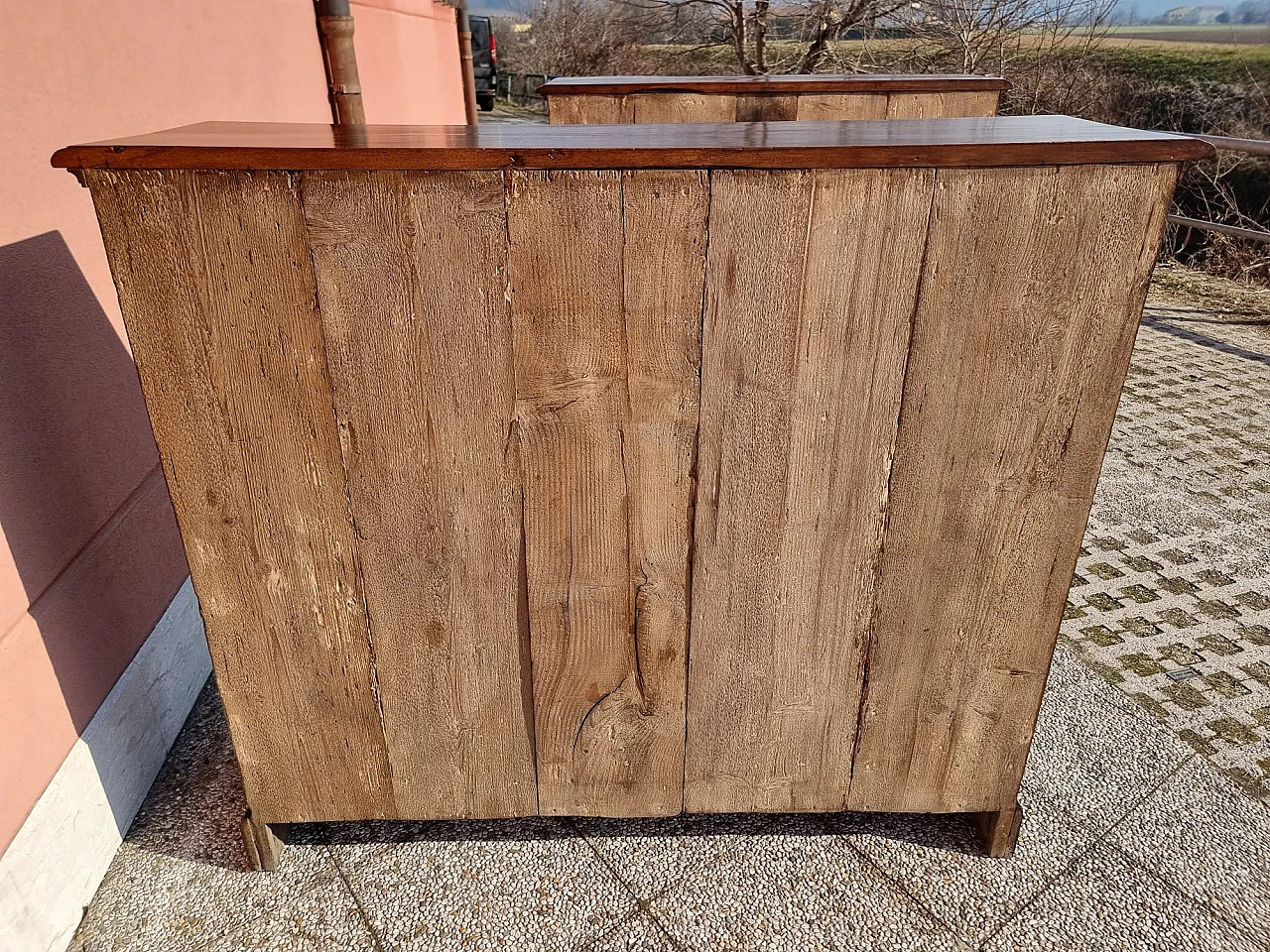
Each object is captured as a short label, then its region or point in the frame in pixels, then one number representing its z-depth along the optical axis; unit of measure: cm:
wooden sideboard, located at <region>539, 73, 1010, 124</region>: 339
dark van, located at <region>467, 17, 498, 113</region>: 1719
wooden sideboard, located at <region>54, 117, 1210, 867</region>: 130
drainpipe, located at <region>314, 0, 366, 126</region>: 475
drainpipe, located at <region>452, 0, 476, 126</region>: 1039
